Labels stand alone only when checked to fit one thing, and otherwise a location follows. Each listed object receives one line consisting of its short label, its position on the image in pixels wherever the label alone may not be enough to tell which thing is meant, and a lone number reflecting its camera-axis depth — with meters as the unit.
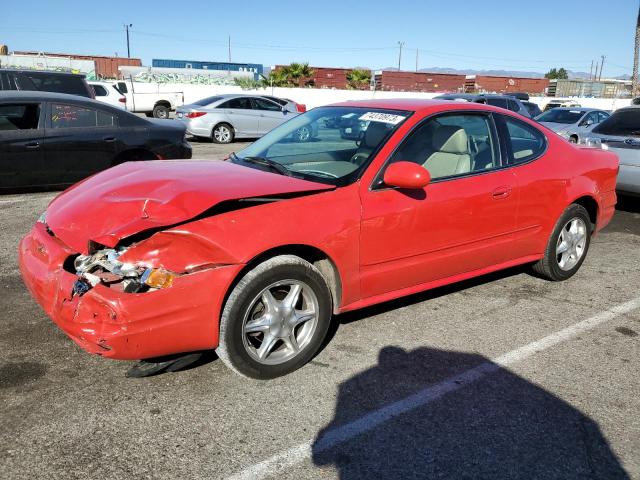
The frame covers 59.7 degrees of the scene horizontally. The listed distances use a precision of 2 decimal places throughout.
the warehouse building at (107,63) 56.30
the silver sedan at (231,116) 16.11
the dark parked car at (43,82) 11.31
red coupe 2.84
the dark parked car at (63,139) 7.30
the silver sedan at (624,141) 7.30
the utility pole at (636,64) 28.55
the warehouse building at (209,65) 58.53
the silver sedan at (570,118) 13.66
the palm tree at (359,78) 48.38
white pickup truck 24.05
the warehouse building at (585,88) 49.17
